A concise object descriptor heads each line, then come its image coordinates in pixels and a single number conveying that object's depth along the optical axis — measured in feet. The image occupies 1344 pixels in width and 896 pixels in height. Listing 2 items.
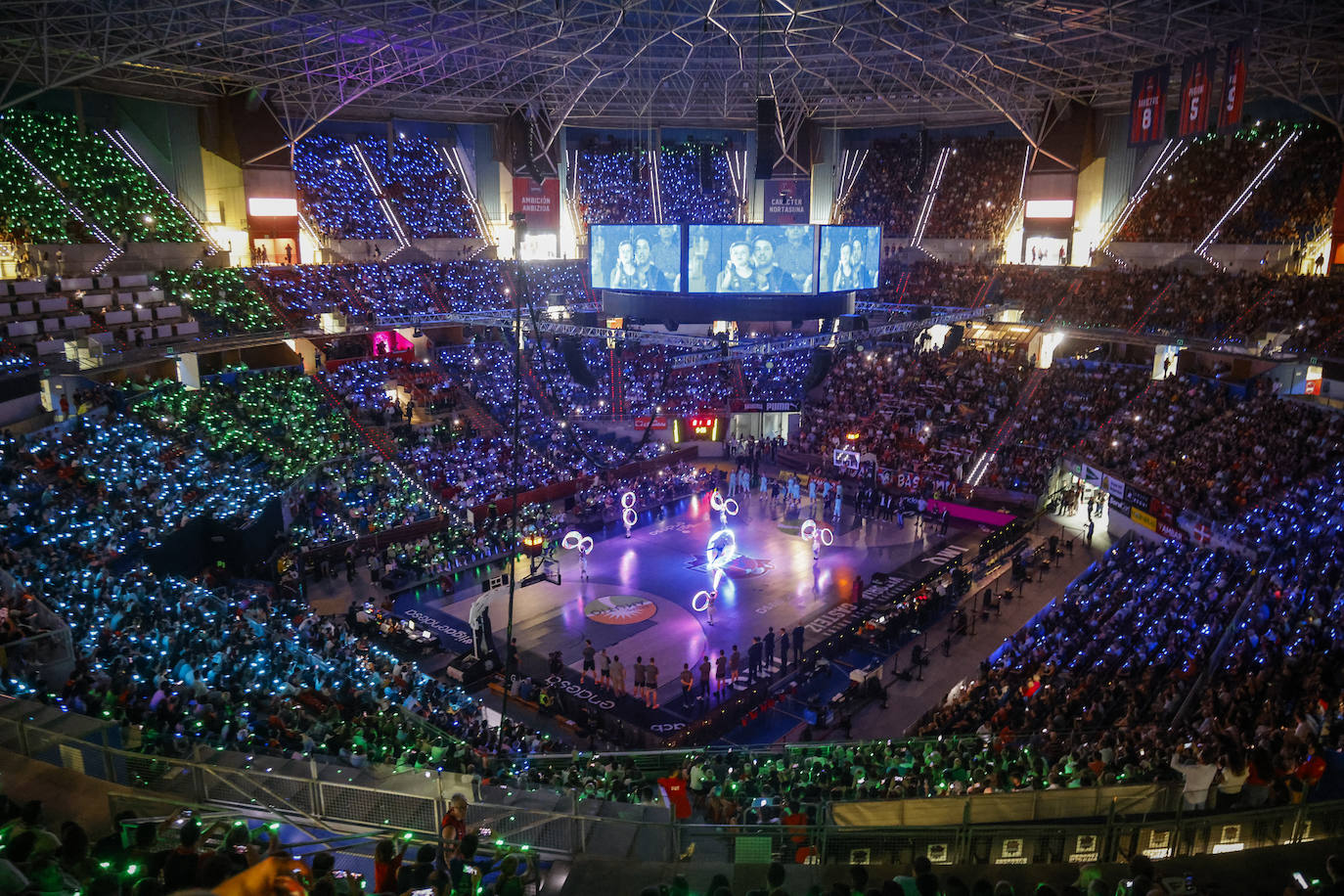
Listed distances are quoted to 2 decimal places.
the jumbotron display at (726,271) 84.28
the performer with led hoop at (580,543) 76.15
